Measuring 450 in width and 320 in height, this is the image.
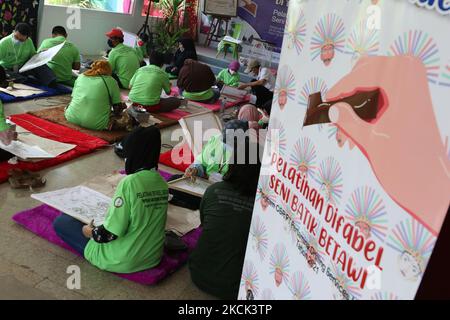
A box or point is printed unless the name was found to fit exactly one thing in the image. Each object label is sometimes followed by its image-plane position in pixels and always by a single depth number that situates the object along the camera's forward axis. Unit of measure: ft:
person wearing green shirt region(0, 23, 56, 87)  19.17
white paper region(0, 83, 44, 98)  18.03
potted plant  33.06
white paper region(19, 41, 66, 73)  18.20
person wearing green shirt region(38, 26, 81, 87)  20.18
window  27.20
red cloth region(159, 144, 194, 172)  14.61
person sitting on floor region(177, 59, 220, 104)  22.07
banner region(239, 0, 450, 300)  3.40
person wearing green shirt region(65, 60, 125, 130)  15.75
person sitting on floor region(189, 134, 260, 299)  8.14
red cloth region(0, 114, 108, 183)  13.37
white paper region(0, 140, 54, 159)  11.62
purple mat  8.73
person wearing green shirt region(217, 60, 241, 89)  24.49
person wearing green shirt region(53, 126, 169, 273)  8.04
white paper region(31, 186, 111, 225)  9.45
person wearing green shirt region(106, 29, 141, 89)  21.63
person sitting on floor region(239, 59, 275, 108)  23.31
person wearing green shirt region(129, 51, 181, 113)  19.12
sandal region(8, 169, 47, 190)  11.23
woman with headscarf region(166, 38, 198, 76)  27.86
